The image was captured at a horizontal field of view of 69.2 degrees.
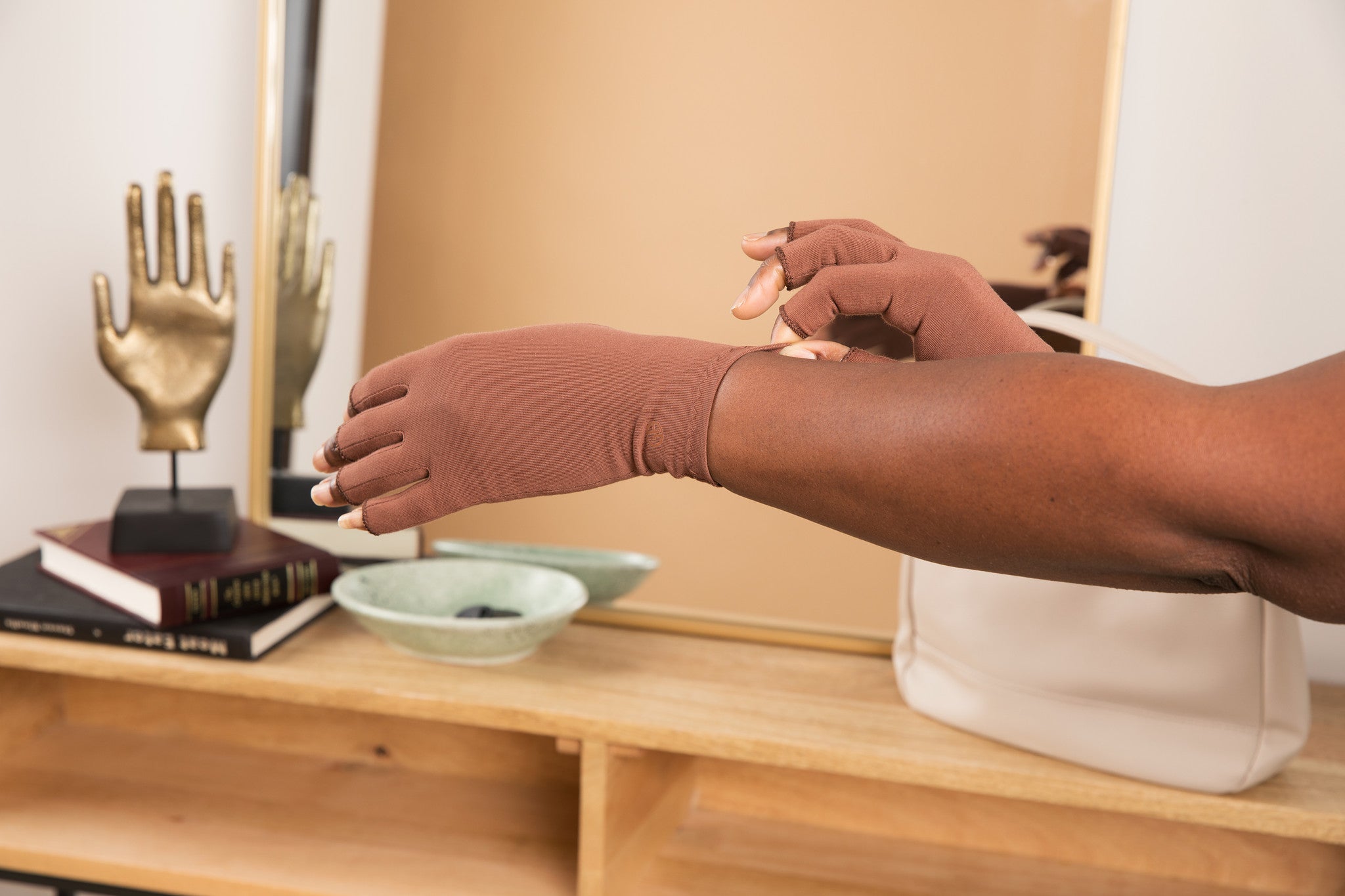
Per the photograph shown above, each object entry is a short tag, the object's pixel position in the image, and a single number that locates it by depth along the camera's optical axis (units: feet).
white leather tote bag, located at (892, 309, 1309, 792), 2.56
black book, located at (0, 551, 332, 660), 3.21
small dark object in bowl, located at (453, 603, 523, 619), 3.33
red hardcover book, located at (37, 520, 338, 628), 3.22
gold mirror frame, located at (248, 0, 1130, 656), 3.64
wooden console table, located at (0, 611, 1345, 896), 2.85
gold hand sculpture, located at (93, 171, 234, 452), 3.69
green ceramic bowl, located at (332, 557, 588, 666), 3.13
